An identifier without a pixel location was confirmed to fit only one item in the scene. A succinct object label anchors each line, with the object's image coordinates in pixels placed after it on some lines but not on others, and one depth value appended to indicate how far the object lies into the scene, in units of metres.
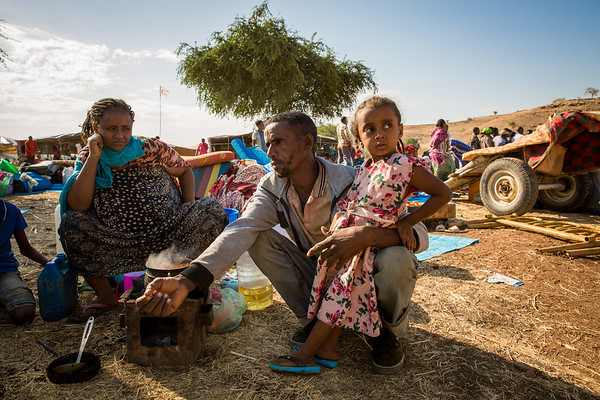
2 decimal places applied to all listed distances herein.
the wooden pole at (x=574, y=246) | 3.70
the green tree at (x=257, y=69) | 19.20
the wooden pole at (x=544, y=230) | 3.96
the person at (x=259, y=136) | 10.20
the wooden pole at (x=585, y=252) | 3.62
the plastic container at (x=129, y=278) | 2.35
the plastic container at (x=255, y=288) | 2.60
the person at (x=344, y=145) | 12.14
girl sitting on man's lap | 1.71
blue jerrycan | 2.27
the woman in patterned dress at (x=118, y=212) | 2.39
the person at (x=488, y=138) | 11.85
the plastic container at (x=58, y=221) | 2.76
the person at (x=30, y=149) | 16.17
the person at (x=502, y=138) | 11.65
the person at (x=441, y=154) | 9.17
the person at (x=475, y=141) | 12.98
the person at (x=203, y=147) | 15.20
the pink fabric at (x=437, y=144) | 9.14
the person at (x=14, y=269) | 2.25
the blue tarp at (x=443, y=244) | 3.94
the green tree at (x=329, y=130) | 56.29
